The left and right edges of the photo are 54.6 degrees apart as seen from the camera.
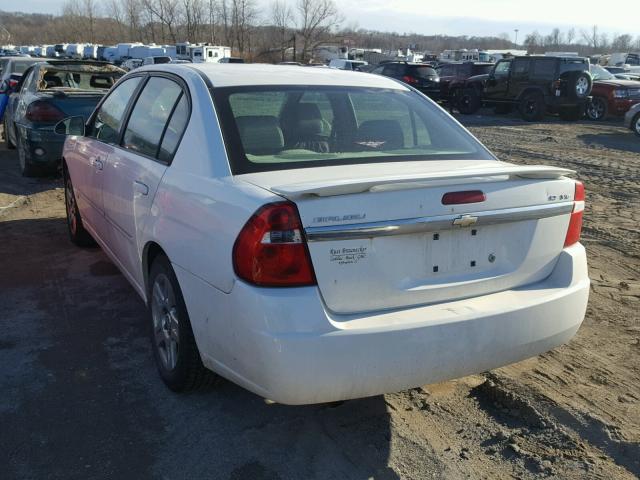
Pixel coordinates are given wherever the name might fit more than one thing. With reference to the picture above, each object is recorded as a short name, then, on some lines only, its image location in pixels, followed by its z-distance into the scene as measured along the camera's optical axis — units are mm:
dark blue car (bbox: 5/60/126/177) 8047
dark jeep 18891
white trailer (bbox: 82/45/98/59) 58228
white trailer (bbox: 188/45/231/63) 44562
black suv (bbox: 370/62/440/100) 22516
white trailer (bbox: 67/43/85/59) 61384
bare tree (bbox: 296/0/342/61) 64562
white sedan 2436
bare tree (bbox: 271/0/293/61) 66125
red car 18969
